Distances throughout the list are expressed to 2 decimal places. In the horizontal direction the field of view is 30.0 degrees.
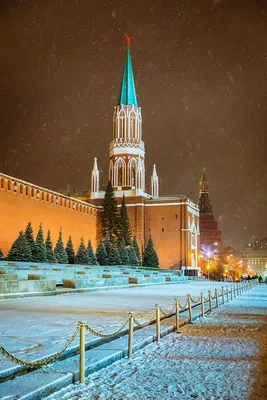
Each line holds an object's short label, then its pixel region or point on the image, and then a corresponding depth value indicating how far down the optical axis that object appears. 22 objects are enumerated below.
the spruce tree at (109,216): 53.22
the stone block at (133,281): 24.66
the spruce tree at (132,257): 49.54
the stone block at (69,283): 16.89
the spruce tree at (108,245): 47.31
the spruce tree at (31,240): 33.43
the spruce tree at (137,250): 51.88
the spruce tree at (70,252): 40.07
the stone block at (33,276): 16.88
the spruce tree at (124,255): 48.38
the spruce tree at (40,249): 33.31
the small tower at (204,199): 128.25
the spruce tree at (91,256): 42.12
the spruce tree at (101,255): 45.84
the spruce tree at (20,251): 31.52
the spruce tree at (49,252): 34.47
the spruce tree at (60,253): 36.50
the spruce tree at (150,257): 52.41
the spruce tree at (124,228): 53.56
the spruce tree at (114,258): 46.38
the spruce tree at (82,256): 40.66
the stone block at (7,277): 14.76
